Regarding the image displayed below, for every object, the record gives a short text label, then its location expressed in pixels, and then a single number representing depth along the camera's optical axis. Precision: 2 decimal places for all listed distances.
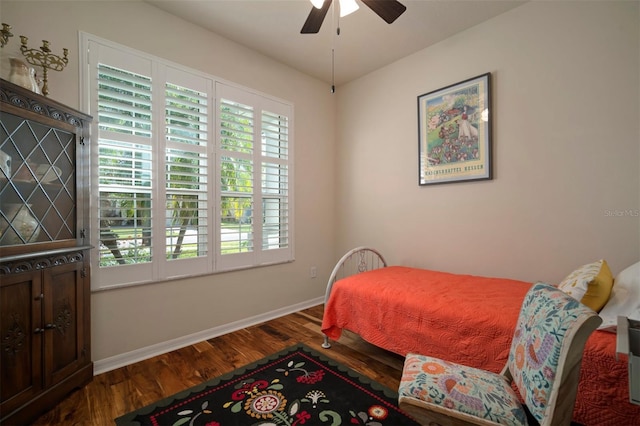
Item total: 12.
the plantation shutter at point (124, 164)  2.17
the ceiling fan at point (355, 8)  1.73
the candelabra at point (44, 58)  1.78
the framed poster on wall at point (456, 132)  2.61
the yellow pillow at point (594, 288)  1.54
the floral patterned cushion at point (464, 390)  1.12
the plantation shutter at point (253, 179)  2.87
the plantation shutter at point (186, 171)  2.50
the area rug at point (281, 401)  1.63
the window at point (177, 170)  2.19
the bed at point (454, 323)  1.25
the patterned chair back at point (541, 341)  0.99
